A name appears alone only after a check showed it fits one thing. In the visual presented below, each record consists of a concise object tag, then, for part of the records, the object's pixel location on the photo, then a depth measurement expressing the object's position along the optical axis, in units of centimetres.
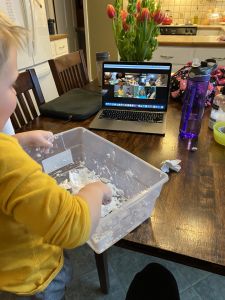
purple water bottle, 89
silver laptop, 109
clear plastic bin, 58
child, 40
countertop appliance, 384
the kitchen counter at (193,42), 244
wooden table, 55
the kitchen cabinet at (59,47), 283
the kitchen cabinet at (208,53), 249
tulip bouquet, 117
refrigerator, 208
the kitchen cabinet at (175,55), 254
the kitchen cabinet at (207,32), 386
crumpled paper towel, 79
